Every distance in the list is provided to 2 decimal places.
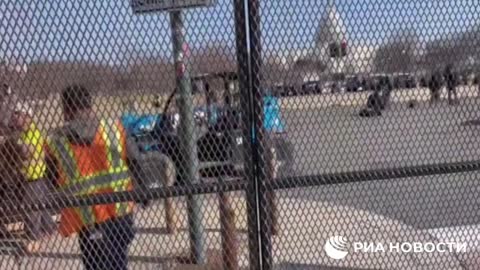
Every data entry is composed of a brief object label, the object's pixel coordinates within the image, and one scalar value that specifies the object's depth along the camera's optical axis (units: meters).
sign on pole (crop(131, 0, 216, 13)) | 3.14
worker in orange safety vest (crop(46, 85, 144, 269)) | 3.28
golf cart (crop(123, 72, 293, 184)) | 3.25
